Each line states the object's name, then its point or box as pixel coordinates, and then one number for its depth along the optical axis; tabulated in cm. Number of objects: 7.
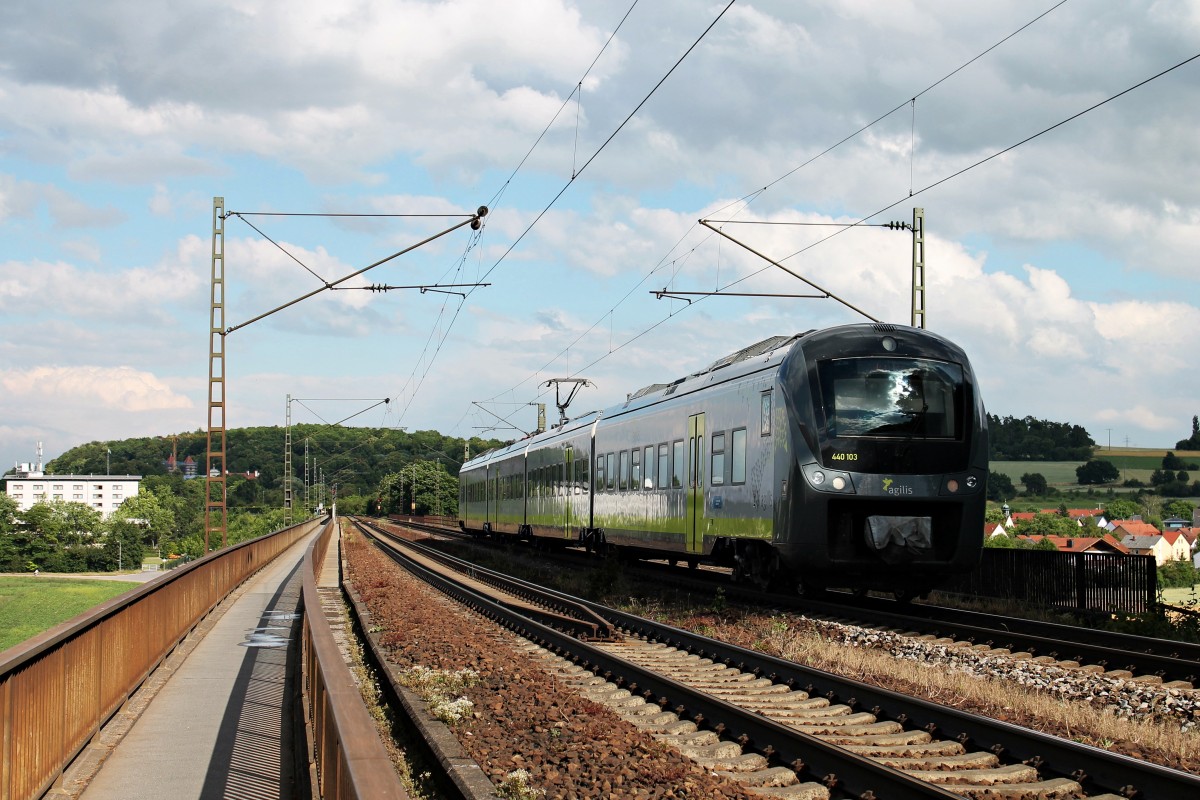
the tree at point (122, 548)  15800
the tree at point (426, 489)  11382
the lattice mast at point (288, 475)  6384
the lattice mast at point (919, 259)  2361
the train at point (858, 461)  1554
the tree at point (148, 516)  18675
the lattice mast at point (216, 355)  2508
